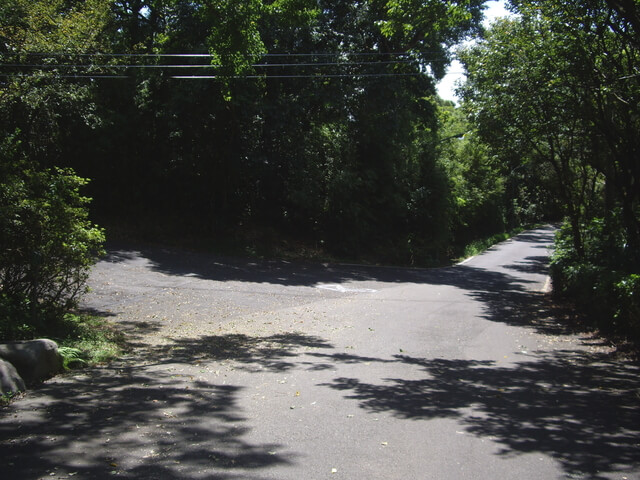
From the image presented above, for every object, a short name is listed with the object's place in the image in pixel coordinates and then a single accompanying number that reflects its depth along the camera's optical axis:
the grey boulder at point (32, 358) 6.18
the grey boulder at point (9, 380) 5.66
